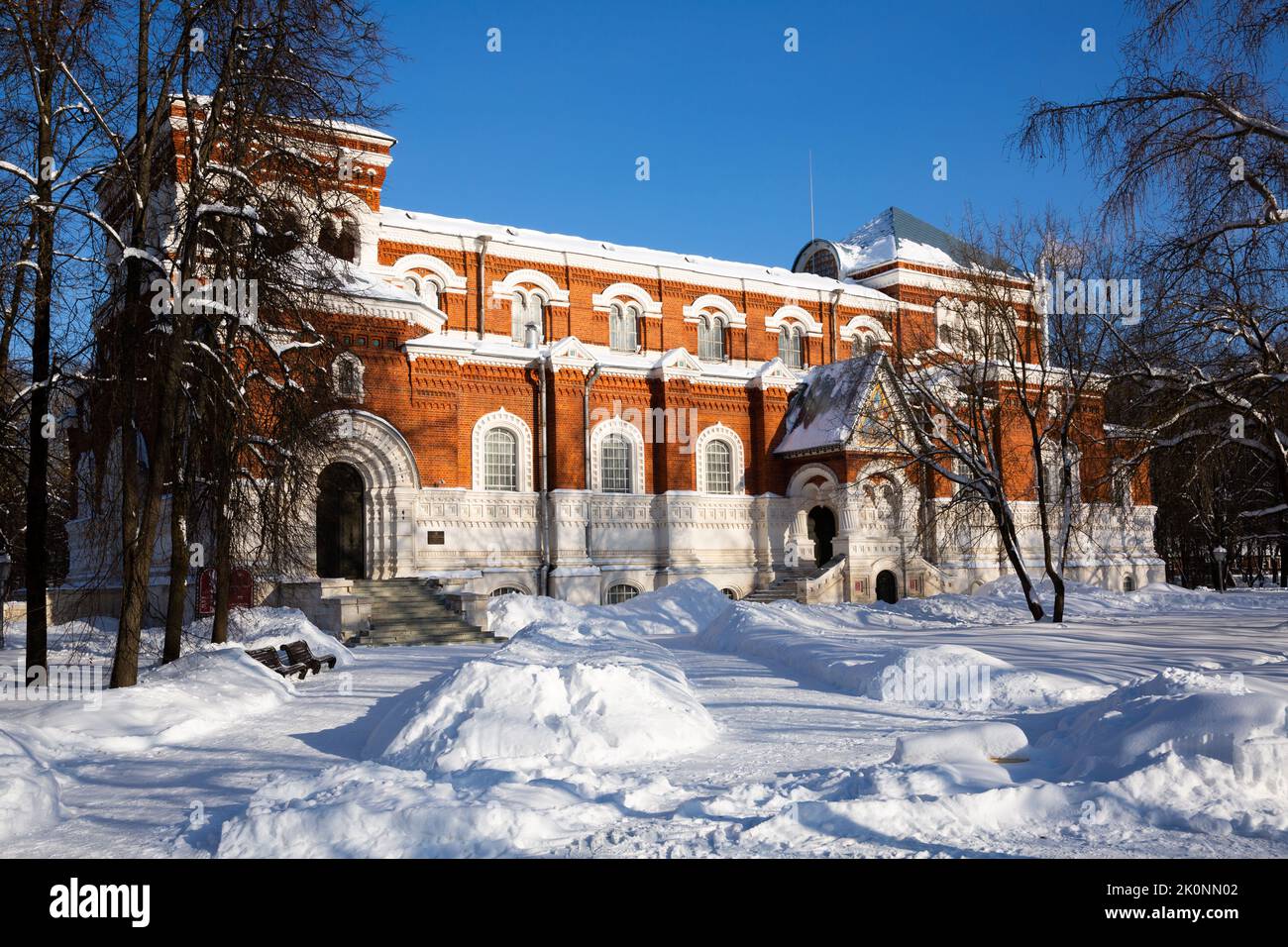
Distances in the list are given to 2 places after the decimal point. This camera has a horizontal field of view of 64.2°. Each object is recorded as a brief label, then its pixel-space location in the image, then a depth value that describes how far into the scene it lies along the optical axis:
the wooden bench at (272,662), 13.57
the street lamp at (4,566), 17.59
